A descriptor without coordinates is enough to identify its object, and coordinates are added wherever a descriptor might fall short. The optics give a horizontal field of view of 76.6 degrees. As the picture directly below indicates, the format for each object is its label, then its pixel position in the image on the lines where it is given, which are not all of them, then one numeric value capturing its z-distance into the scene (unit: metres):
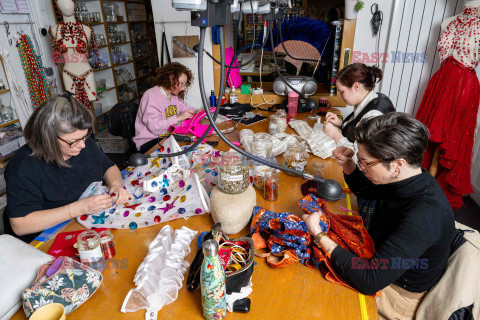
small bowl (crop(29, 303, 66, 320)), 0.83
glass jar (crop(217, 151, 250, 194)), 1.21
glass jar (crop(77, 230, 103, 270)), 1.05
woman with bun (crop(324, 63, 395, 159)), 1.98
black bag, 0.92
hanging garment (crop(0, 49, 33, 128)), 3.03
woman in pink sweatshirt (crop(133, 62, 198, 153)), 2.53
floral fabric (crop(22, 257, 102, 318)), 0.88
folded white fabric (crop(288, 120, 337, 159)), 1.91
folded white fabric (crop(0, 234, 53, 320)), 0.90
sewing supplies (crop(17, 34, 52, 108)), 3.22
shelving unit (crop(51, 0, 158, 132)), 4.48
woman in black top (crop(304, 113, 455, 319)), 0.96
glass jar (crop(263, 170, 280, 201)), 1.42
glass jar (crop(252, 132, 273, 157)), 1.76
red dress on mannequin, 2.46
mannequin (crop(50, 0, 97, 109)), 3.47
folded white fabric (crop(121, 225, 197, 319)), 0.93
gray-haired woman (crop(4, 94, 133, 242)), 1.30
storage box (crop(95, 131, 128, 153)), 3.98
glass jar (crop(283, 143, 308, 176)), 1.67
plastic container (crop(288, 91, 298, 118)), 2.73
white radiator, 2.87
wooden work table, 0.91
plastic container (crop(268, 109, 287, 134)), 2.24
